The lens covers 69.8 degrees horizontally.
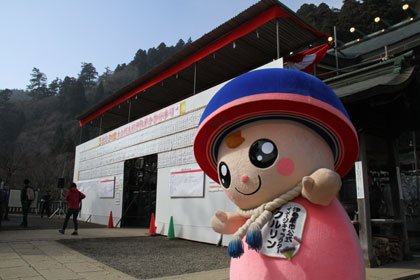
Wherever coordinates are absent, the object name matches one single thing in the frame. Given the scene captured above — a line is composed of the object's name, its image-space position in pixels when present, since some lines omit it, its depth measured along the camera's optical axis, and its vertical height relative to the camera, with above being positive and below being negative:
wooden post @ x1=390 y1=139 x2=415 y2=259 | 6.01 -0.07
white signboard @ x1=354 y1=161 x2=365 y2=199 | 5.50 +0.26
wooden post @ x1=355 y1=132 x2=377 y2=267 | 5.31 -0.17
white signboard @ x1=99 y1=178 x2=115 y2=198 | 13.40 +0.14
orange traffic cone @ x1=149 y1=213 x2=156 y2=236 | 9.93 -1.18
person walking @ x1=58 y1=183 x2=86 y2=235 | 9.26 -0.35
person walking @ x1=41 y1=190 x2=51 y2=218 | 18.53 -0.66
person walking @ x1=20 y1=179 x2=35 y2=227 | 10.85 -0.24
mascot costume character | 1.95 +0.14
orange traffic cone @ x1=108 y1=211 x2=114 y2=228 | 12.59 -1.31
